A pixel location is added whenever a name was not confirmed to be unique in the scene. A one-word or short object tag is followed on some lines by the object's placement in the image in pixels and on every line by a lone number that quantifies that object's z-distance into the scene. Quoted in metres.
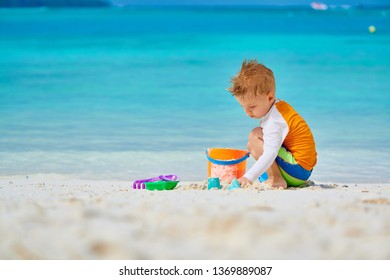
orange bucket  8.74
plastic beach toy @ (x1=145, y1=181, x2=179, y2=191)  8.58
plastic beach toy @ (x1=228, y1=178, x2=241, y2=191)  7.89
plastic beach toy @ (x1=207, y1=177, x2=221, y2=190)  8.28
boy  8.05
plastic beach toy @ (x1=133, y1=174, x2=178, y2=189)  8.84
